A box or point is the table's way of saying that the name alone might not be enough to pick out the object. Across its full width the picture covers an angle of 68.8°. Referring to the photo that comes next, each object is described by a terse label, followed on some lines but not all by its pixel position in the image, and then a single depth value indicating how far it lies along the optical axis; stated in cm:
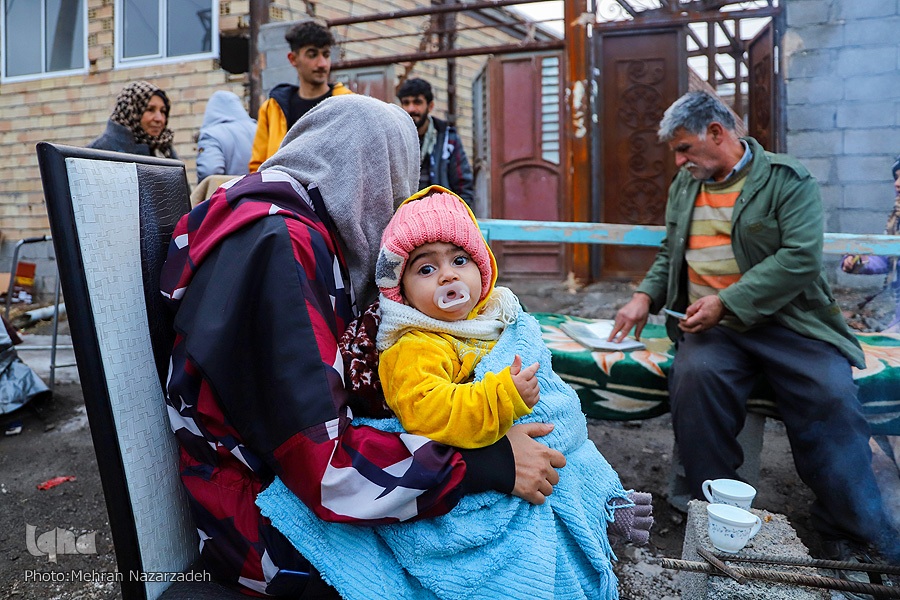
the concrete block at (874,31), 419
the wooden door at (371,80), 787
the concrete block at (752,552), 169
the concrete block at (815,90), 565
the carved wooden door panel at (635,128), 668
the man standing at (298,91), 418
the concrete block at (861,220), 534
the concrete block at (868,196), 532
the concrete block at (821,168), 577
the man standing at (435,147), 503
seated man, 262
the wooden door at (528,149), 764
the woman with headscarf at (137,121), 449
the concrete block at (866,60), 427
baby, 129
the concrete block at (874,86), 423
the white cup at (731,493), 212
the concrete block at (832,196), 562
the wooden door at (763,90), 606
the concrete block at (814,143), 581
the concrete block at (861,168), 538
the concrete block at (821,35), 538
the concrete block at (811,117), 580
